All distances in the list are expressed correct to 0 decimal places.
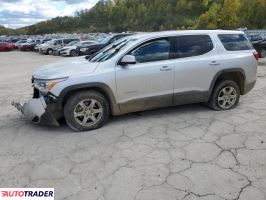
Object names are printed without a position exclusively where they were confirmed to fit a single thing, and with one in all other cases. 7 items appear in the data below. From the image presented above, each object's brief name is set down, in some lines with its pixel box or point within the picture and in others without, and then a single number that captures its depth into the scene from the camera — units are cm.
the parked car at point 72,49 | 2189
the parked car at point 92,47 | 1794
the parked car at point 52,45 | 2620
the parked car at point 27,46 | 3316
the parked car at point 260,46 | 1535
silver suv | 458
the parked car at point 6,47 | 3512
